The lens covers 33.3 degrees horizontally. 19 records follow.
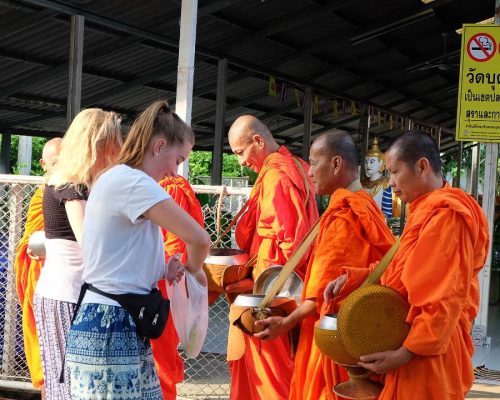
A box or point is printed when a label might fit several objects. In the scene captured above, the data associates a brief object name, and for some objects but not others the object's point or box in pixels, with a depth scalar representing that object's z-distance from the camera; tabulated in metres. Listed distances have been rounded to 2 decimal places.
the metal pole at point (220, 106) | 11.51
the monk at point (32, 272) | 4.94
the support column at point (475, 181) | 21.95
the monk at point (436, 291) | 2.86
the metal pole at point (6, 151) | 14.66
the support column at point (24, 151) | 18.47
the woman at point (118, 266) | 2.71
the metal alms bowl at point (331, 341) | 3.04
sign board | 7.21
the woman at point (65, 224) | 3.41
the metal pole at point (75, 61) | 8.70
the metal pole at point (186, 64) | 5.70
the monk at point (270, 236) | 4.34
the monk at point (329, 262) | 3.47
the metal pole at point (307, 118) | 15.02
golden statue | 13.42
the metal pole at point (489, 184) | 7.36
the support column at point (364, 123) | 18.25
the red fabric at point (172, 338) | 4.66
